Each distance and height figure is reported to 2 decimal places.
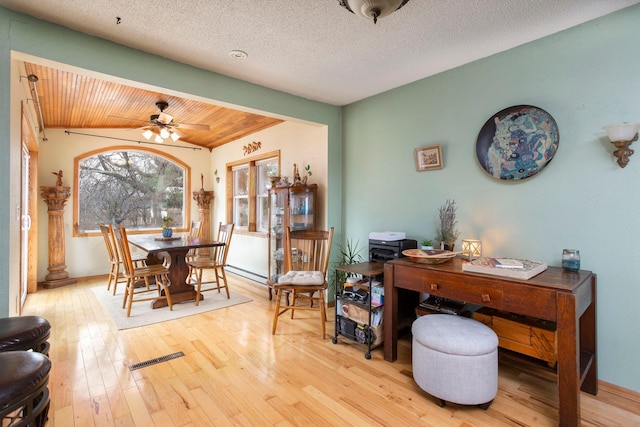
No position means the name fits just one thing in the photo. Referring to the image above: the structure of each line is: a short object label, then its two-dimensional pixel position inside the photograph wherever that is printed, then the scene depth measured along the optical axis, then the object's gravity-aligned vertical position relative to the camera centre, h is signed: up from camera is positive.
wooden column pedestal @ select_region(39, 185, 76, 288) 4.70 -0.28
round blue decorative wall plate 2.29 +0.54
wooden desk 1.64 -0.53
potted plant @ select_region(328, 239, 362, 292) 3.72 -0.49
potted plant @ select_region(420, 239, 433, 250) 2.70 -0.28
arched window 5.38 +0.47
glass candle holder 2.06 -0.32
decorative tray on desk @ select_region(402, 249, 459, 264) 2.33 -0.32
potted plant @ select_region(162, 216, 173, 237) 4.55 -0.24
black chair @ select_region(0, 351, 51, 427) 1.02 -0.58
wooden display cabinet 3.95 +0.04
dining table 3.81 -0.66
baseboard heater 5.09 -1.06
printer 2.84 -0.30
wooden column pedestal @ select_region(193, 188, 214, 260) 6.34 +0.18
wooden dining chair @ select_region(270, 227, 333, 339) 2.92 -0.59
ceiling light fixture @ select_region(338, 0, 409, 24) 1.69 +1.14
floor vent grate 2.38 -1.16
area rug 3.35 -1.12
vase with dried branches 2.78 -0.12
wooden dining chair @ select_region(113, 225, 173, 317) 3.47 -0.68
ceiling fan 4.06 +1.17
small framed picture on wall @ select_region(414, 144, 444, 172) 2.92 +0.53
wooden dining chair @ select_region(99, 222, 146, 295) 3.99 -0.49
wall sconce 1.89 +0.46
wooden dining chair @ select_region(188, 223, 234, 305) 4.05 -0.64
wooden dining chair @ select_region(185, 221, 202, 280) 5.16 -0.27
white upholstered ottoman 1.82 -0.90
